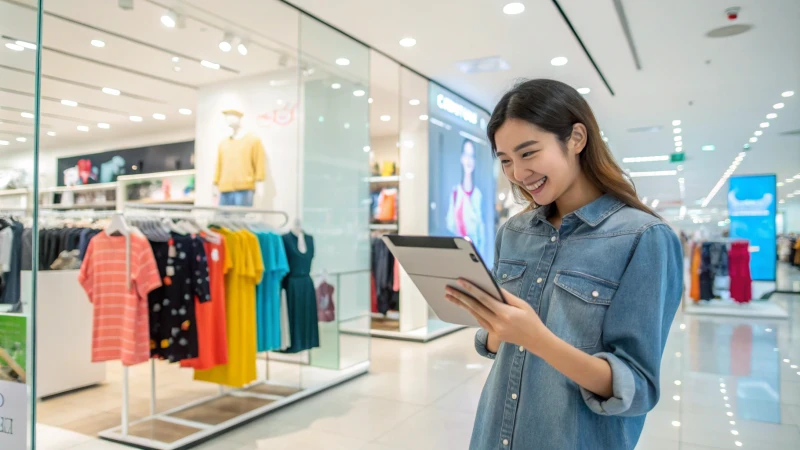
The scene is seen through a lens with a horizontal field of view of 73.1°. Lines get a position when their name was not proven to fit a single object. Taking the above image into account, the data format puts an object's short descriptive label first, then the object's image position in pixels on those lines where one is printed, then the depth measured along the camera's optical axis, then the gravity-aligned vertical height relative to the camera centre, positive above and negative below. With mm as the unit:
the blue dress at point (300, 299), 4203 -524
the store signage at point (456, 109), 7191 +1738
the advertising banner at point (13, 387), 1611 -466
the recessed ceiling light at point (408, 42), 5323 +1902
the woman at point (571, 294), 934 -114
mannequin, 5699 +704
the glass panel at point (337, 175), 4723 +527
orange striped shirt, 3104 -368
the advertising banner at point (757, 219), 11969 +312
